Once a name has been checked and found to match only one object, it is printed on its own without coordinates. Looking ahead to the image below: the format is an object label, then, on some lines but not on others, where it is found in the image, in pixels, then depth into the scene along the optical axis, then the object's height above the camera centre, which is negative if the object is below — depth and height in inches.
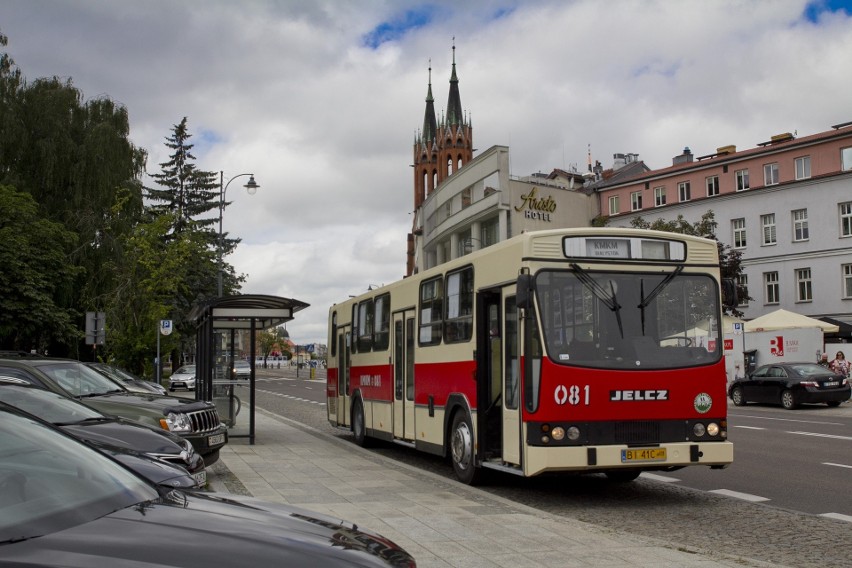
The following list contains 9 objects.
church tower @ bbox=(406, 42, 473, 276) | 4768.7 +1160.4
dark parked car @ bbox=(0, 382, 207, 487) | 341.7 -16.7
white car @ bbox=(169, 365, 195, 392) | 1793.8 +1.3
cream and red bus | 406.6 +7.7
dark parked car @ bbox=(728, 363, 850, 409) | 1136.8 -20.4
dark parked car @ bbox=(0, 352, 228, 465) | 443.8 -10.4
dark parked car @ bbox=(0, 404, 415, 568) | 114.8 -19.4
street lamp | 1508.0 +309.5
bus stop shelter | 685.9 +32.0
